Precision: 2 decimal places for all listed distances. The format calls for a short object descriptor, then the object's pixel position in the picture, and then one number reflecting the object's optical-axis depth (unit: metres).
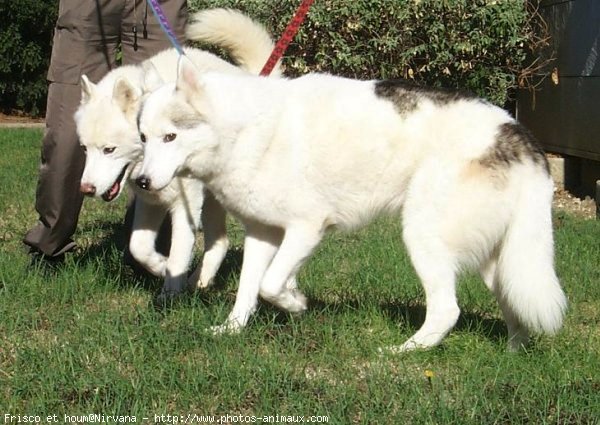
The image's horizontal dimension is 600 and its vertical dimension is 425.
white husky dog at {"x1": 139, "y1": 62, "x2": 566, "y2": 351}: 4.16
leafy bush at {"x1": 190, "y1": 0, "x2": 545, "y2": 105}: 10.34
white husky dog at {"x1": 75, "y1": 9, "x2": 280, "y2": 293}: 5.02
